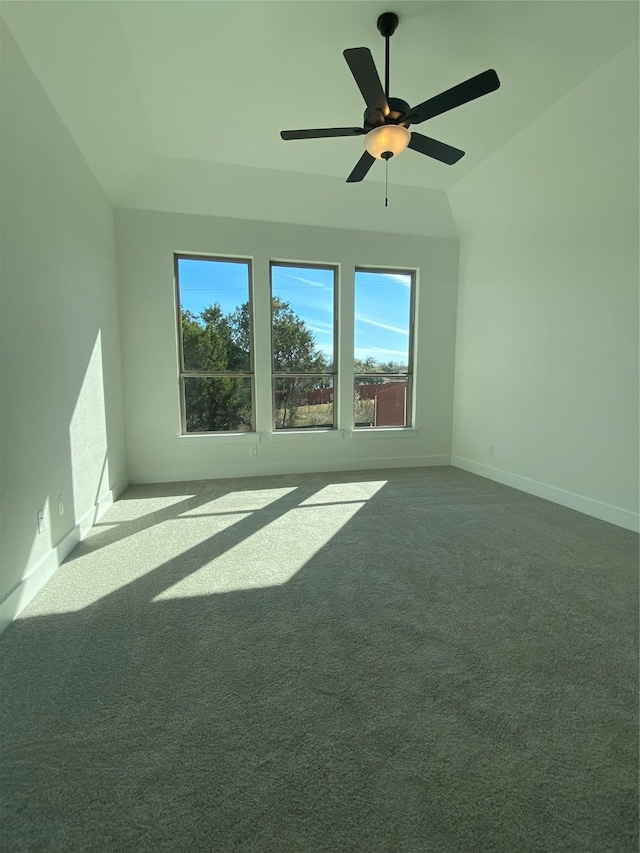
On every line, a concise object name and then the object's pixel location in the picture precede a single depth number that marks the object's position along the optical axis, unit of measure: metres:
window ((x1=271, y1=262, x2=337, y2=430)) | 4.52
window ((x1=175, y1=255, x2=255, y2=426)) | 4.30
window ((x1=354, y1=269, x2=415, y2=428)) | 4.75
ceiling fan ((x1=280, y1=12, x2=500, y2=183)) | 1.90
